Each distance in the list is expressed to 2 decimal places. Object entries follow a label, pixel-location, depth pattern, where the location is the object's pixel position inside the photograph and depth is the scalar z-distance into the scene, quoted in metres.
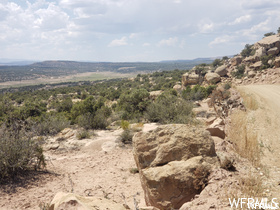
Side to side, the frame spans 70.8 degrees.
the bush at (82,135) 11.51
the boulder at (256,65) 30.98
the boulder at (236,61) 37.37
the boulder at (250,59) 34.19
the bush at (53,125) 12.99
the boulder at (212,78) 31.03
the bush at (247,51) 38.86
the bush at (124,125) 11.77
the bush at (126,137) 10.69
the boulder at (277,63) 27.92
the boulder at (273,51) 31.89
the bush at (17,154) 5.95
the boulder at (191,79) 32.56
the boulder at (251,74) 29.05
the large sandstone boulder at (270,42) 33.38
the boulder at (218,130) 7.45
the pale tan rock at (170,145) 4.50
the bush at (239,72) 31.81
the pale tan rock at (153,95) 23.38
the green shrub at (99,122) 13.89
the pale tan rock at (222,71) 33.31
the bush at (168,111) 12.50
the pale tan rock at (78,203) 3.08
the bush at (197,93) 23.58
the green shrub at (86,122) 13.76
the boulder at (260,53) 33.59
